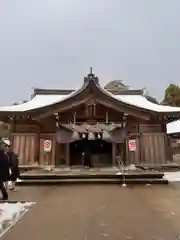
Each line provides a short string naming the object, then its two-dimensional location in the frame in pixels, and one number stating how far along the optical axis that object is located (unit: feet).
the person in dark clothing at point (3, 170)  18.00
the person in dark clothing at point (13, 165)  21.09
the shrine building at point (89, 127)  36.66
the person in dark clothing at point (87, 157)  39.18
